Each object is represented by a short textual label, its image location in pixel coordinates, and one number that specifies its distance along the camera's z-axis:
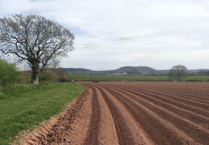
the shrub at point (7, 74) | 15.01
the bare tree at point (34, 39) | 22.41
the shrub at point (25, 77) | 22.64
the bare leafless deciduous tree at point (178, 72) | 74.89
